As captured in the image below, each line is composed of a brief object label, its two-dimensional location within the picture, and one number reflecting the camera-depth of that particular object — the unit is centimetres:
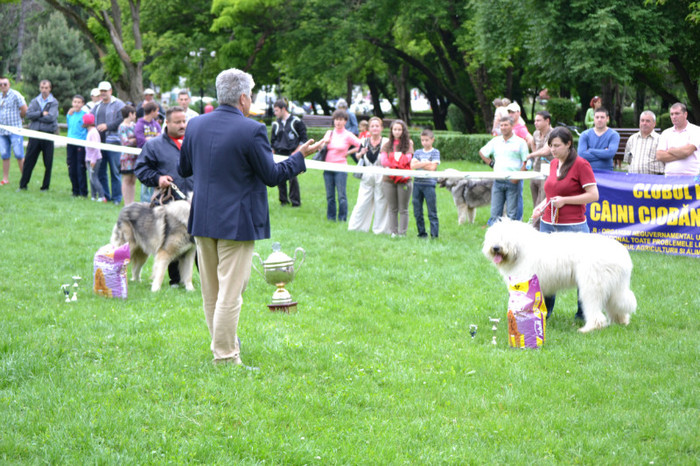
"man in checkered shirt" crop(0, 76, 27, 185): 1602
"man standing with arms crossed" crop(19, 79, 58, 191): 1594
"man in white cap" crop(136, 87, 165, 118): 1722
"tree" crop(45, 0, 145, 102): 2645
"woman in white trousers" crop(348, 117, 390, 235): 1277
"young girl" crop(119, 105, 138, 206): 1344
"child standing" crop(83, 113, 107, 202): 1491
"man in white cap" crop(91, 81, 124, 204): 1489
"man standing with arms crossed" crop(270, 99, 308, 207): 1480
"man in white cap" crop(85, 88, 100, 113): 1600
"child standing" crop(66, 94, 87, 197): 1560
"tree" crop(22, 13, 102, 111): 3641
